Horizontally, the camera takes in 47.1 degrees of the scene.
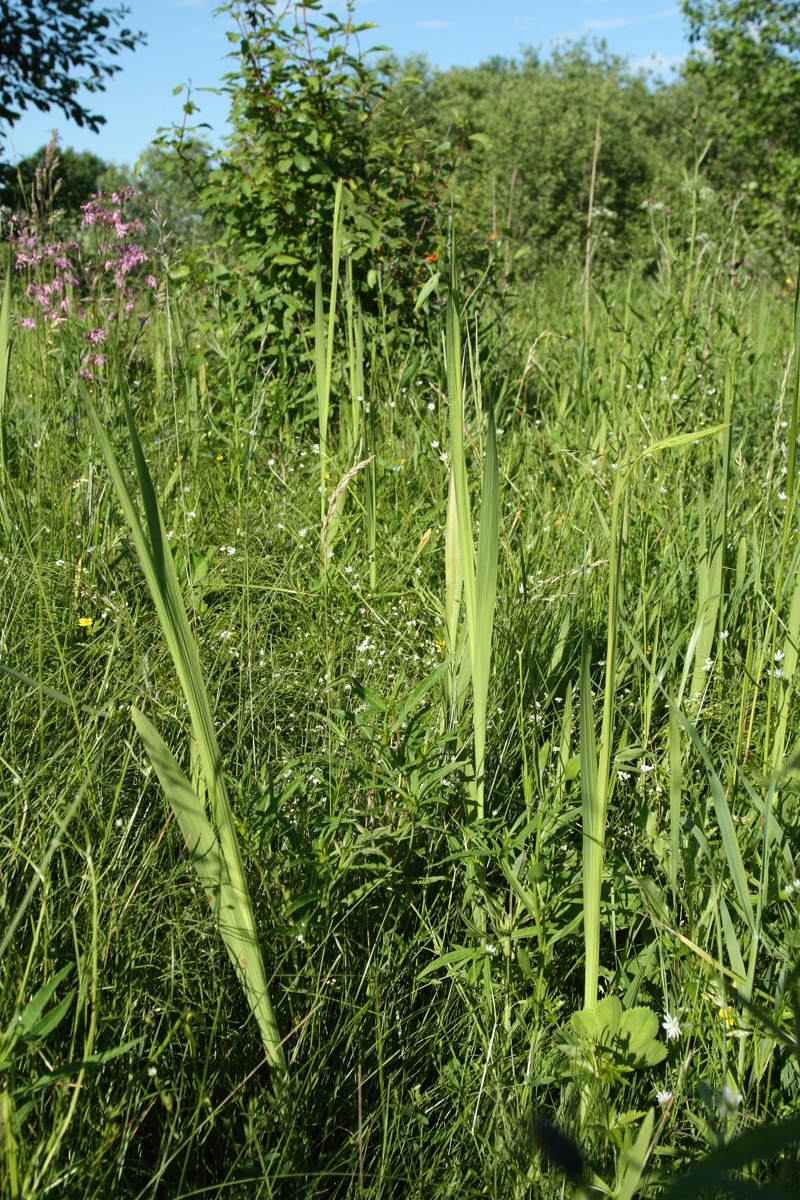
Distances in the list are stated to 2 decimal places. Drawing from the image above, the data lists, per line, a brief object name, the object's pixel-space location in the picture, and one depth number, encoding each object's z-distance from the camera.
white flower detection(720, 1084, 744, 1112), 0.90
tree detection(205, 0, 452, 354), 3.33
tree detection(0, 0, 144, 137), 8.18
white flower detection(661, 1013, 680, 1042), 1.17
